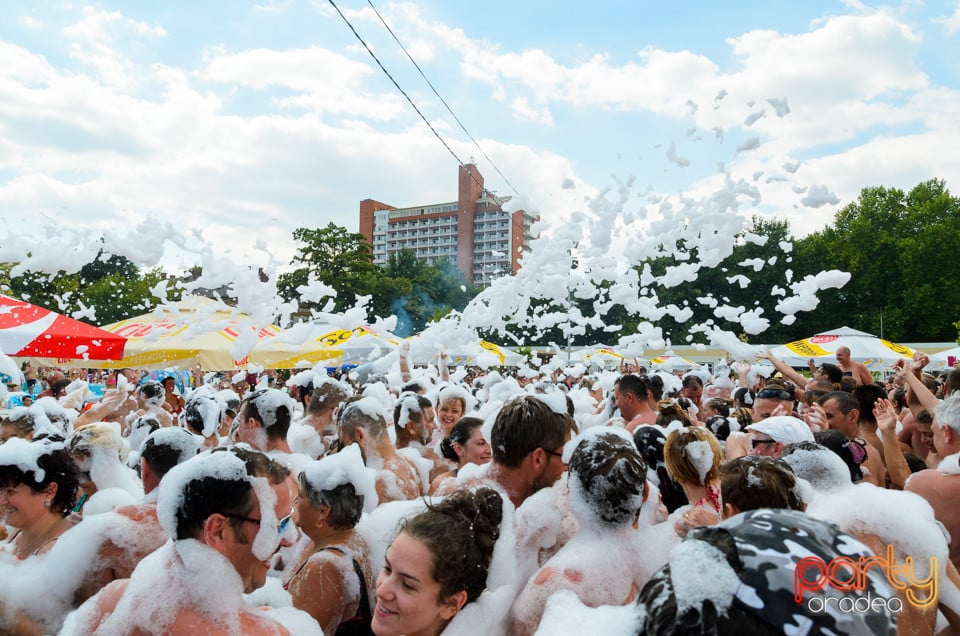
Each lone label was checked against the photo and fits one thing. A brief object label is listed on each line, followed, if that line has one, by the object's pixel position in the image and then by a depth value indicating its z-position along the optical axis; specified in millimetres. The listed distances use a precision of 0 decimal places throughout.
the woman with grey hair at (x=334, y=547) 2336
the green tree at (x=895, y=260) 37406
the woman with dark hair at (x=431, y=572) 1891
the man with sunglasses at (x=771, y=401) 5680
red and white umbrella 8044
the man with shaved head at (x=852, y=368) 6547
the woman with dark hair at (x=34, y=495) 2715
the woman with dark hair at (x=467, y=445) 4027
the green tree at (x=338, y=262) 42847
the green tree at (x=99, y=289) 23281
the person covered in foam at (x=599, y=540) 2049
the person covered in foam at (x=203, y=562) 1782
